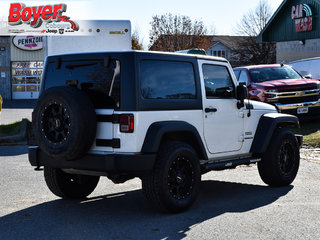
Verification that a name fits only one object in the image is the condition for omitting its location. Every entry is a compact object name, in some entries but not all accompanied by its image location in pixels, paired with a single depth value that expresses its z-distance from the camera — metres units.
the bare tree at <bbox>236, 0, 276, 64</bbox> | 64.62
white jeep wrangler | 6.38
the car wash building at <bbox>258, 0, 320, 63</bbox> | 34.09
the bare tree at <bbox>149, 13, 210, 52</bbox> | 60.19
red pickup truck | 15.26
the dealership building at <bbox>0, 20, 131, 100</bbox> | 41.50
